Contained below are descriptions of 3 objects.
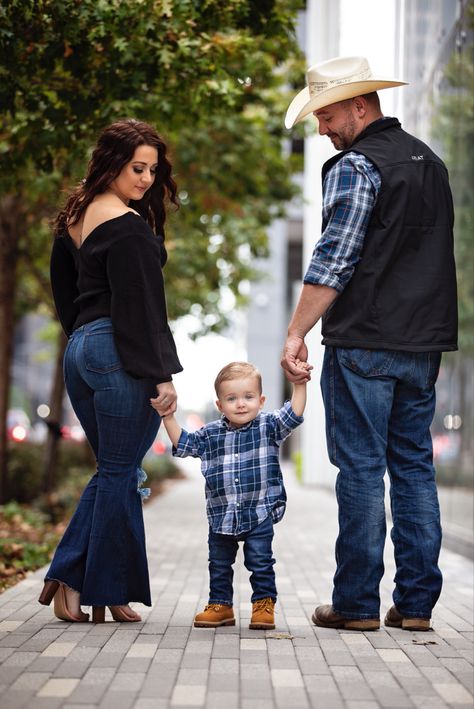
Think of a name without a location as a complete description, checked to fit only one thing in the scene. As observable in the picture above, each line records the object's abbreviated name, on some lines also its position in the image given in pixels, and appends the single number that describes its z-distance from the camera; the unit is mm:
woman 9080
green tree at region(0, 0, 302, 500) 11971
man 9126
